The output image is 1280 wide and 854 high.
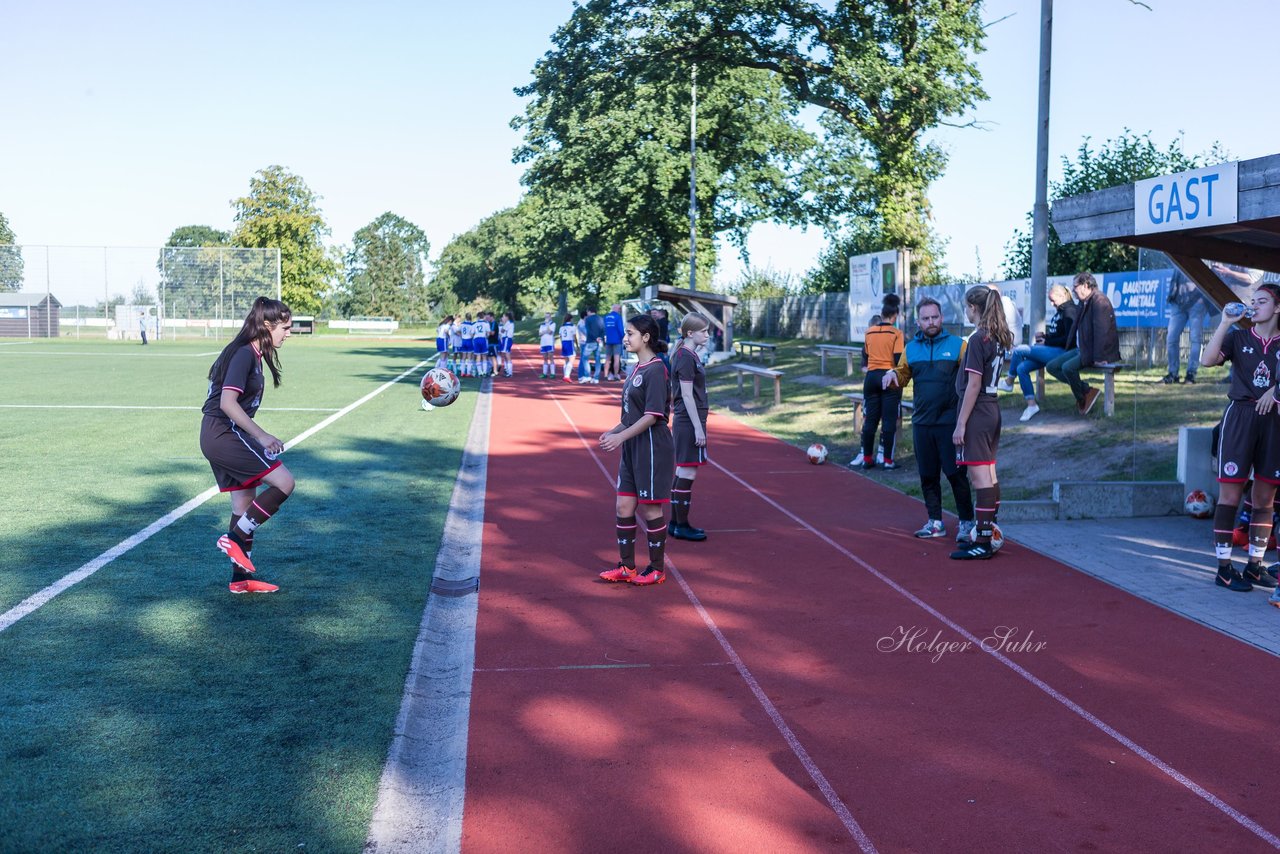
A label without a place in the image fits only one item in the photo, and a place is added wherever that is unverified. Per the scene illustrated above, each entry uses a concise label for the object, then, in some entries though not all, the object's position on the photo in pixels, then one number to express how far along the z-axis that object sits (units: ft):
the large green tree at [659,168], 129.08
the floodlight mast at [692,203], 117.08
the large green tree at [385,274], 446.60
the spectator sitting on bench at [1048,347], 45.70
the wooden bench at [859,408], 49.51
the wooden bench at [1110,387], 43.93
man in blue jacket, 29.89
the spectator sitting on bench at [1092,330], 42.22
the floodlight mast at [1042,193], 49.19
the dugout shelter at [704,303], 108.37
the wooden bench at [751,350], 105.50
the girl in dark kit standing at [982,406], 27.50
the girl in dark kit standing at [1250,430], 24.04
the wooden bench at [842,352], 81.76
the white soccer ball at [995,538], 28.81
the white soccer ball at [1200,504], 32.99
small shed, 200.23
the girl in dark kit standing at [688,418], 30.07
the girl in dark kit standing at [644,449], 25.23
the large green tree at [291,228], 250.37
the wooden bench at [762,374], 70.18
